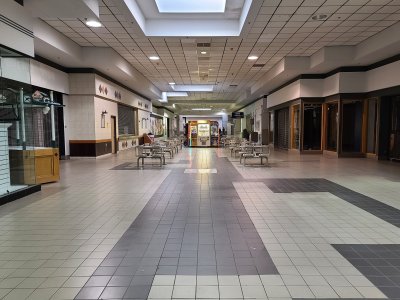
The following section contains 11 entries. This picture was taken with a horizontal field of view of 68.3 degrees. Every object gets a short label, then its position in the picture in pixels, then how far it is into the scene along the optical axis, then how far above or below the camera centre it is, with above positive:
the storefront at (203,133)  20.06 -0.09
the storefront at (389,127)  10.45 +0.14
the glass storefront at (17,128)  5.28 +0.09
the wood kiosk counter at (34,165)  5.62 -0.69
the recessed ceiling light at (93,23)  7.64 +2.90
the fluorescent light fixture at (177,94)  23.14 +3.01
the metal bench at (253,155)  9.89 -0.80
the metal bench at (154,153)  9.91 -0.78
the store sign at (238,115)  29.78 +1.68
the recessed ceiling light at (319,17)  7.55 +2.95
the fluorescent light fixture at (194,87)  20.16 +3.12
